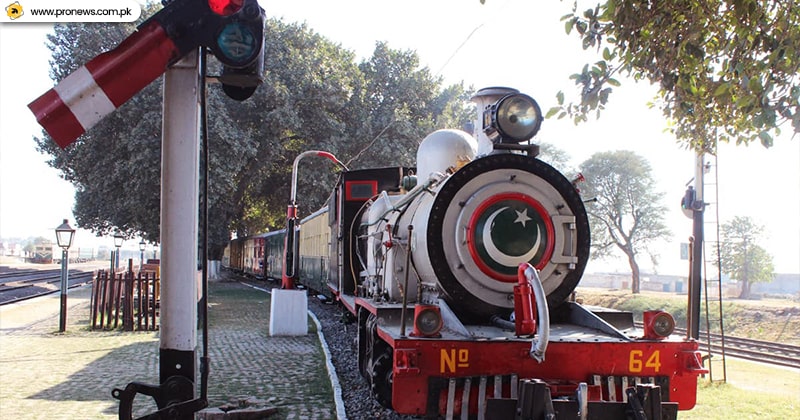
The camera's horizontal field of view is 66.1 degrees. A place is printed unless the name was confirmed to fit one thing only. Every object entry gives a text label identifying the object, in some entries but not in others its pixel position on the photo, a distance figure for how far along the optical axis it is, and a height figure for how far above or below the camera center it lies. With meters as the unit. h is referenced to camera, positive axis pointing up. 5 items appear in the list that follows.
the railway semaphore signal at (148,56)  2.35 +0.73
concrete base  11.72 -1.44
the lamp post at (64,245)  12.47 -0.21
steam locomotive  4.30 -0.59
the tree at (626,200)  35.34 +2.37
